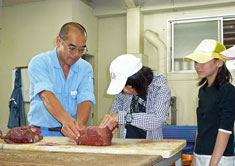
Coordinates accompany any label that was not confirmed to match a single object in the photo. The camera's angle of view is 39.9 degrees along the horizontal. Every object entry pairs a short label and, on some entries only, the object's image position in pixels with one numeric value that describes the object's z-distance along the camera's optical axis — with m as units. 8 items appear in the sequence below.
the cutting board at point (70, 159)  1.41
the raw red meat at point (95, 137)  1.99
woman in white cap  2.08
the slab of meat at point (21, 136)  2.12
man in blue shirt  2.29
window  5.67
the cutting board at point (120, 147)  1.74
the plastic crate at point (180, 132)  3.80
